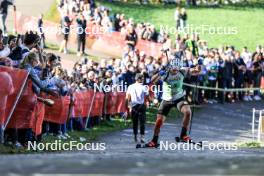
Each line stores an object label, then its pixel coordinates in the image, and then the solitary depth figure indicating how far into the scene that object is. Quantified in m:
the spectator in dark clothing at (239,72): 34.75
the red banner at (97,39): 36.50
